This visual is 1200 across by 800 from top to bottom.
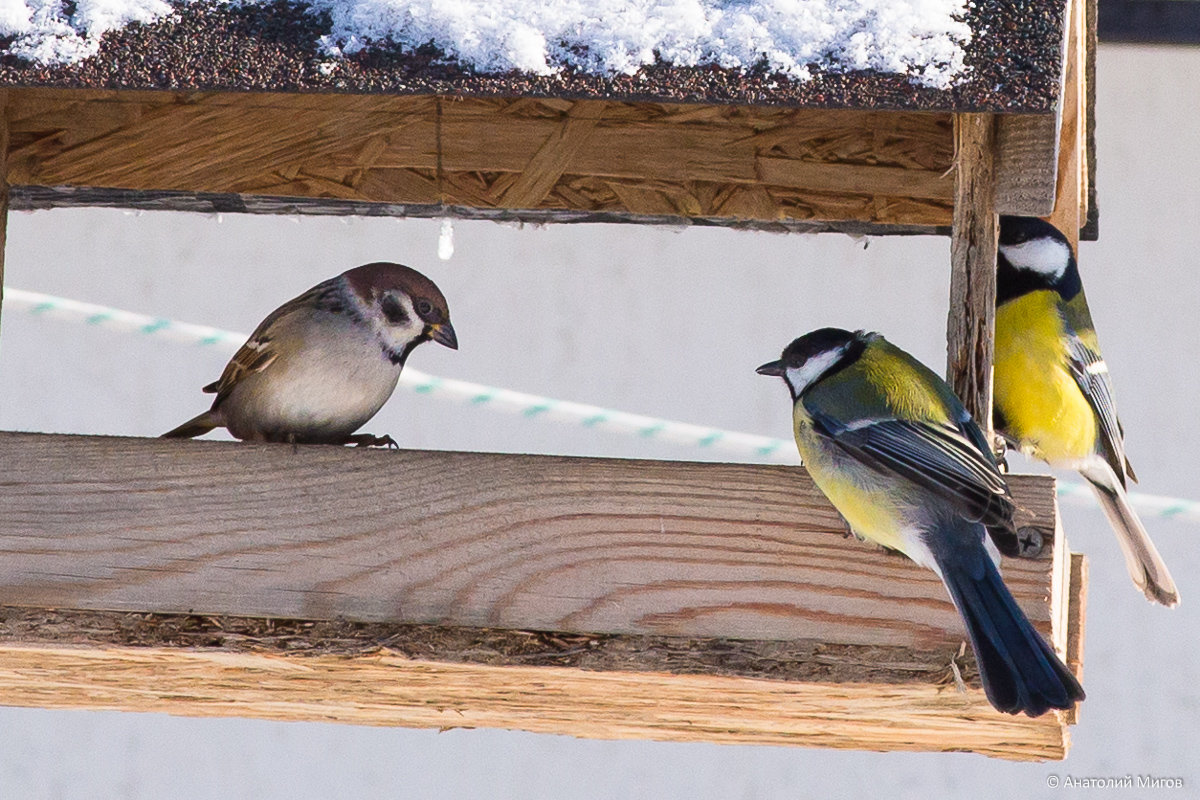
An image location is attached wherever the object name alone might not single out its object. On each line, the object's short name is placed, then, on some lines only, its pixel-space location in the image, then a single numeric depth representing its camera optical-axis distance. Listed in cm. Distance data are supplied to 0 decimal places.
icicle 608
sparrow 475
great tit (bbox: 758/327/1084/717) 354
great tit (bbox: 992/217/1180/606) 513
